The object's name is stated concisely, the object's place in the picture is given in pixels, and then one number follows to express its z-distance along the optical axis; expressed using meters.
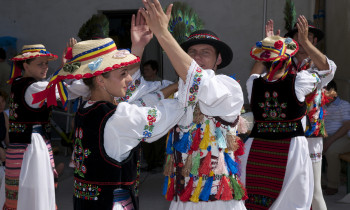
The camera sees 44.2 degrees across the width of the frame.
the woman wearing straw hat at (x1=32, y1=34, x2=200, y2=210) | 2.14
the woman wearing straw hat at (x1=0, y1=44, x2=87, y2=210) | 4.00
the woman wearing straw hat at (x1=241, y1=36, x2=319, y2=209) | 3.65
